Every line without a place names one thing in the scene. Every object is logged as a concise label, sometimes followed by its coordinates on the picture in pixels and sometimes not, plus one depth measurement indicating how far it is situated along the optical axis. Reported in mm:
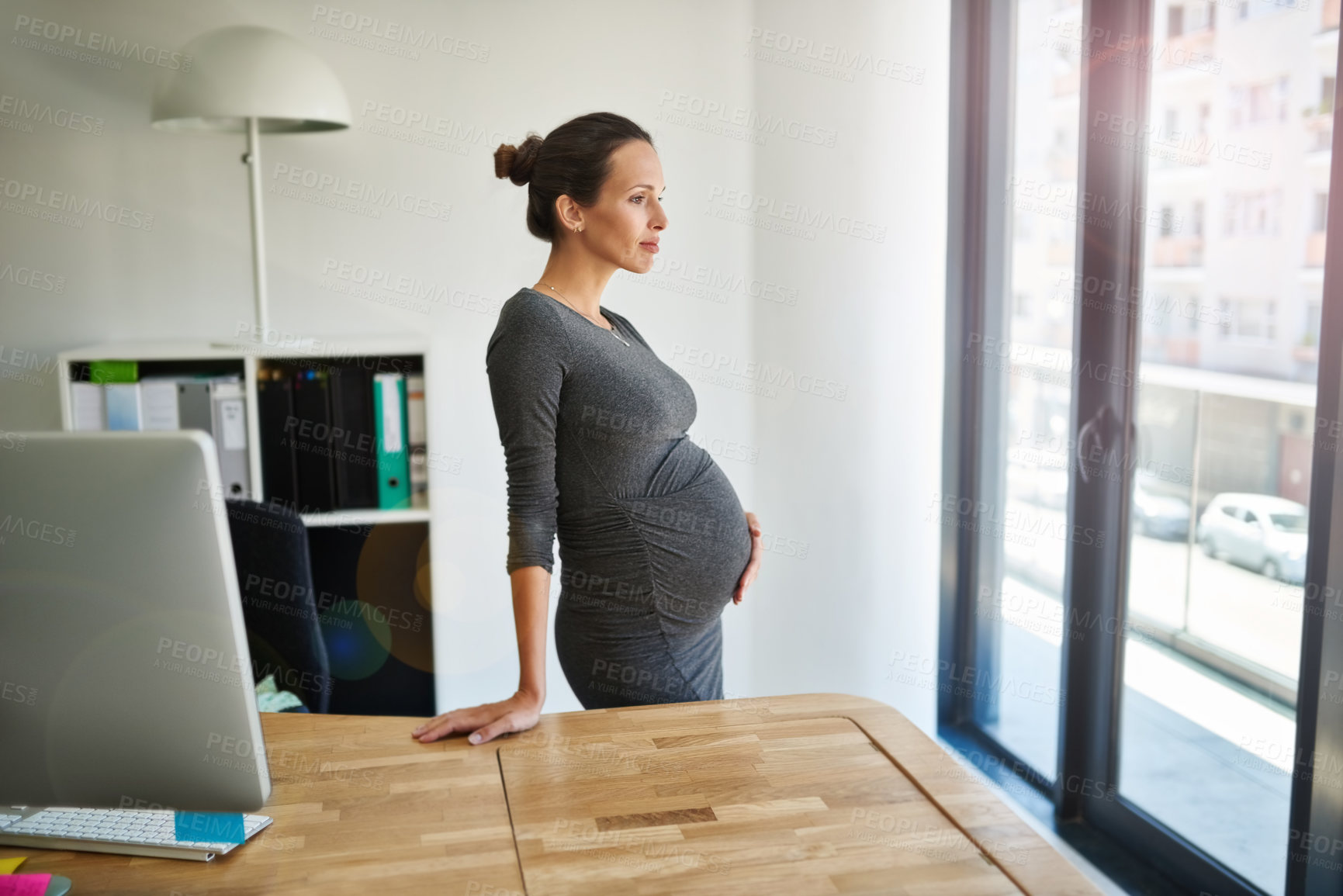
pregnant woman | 1562
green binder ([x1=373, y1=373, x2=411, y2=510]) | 2793
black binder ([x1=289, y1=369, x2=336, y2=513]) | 2740
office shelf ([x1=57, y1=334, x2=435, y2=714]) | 3154
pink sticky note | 992
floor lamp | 2443
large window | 2037
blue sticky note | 1114
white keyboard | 1096
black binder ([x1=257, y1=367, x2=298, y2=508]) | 2727
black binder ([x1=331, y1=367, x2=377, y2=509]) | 2766
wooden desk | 1043
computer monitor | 945
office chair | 2205
